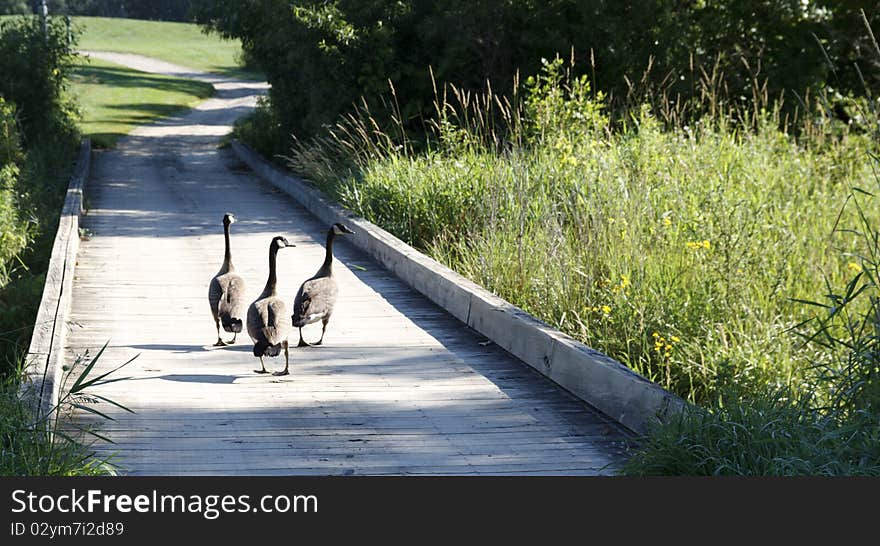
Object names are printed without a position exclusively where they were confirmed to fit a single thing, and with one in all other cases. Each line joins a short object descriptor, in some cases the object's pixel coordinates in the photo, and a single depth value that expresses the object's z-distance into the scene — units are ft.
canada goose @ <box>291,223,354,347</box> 55.21
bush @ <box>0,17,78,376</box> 85.71
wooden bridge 40.63
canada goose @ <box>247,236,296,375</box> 50.01
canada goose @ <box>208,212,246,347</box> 55.01
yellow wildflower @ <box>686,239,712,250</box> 55.42
